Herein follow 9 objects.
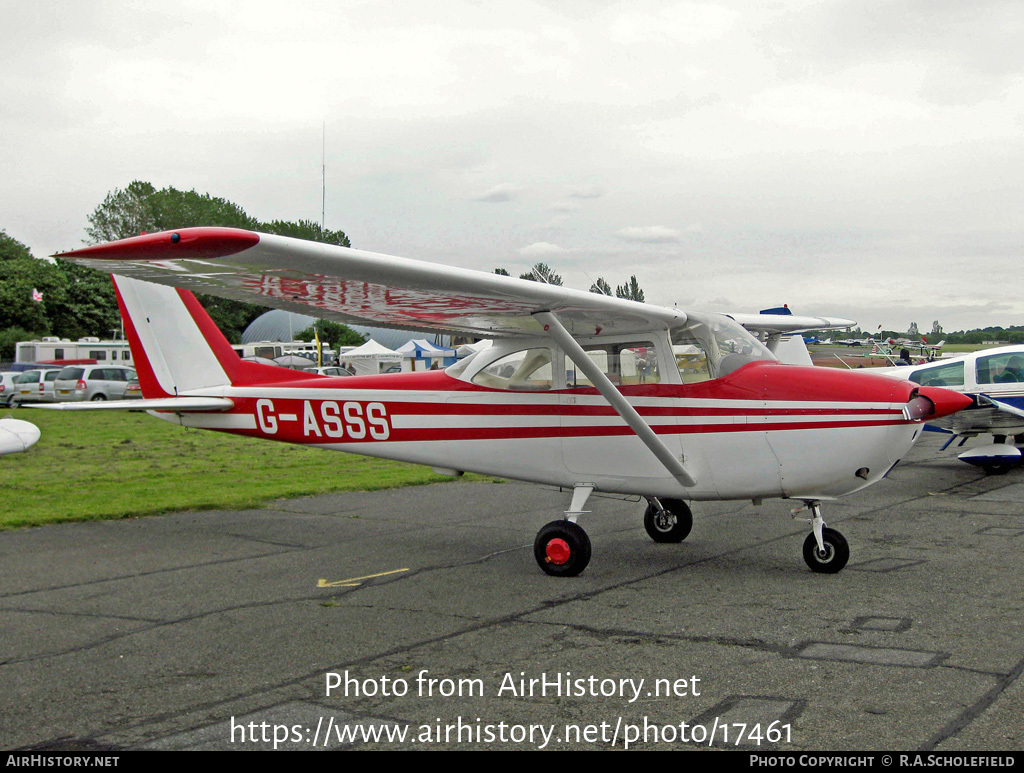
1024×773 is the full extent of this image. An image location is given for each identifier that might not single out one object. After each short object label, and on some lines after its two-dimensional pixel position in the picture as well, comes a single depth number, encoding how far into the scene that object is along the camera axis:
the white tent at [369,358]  48.75
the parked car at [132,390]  35.31
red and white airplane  6.31
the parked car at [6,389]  31.56
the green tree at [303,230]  90.12
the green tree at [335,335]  70.81
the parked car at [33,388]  31.45
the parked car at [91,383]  32.50
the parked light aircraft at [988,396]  13.28
